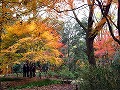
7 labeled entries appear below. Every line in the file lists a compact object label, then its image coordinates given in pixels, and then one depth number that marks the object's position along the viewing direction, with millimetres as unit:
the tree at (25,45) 9504
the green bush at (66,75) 12165
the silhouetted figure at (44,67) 17383
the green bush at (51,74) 13747
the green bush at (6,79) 10993
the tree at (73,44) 16944
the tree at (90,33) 5958
